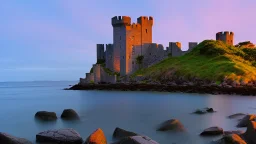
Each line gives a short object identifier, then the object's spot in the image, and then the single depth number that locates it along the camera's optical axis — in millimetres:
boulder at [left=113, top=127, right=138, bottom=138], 9320
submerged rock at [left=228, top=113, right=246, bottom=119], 14646
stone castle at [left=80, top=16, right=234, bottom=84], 62594
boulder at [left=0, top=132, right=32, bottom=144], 8196
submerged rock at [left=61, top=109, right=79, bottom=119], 15352
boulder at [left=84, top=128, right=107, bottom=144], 7881
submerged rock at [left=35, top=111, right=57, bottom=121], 15023
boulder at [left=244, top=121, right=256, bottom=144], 8016
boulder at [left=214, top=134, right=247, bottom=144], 7446
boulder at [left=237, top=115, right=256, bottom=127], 11500
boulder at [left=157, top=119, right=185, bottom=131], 11141
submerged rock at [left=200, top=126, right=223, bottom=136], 9766
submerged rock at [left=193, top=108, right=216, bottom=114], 17036
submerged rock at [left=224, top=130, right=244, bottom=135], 8731
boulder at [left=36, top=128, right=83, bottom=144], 8727
